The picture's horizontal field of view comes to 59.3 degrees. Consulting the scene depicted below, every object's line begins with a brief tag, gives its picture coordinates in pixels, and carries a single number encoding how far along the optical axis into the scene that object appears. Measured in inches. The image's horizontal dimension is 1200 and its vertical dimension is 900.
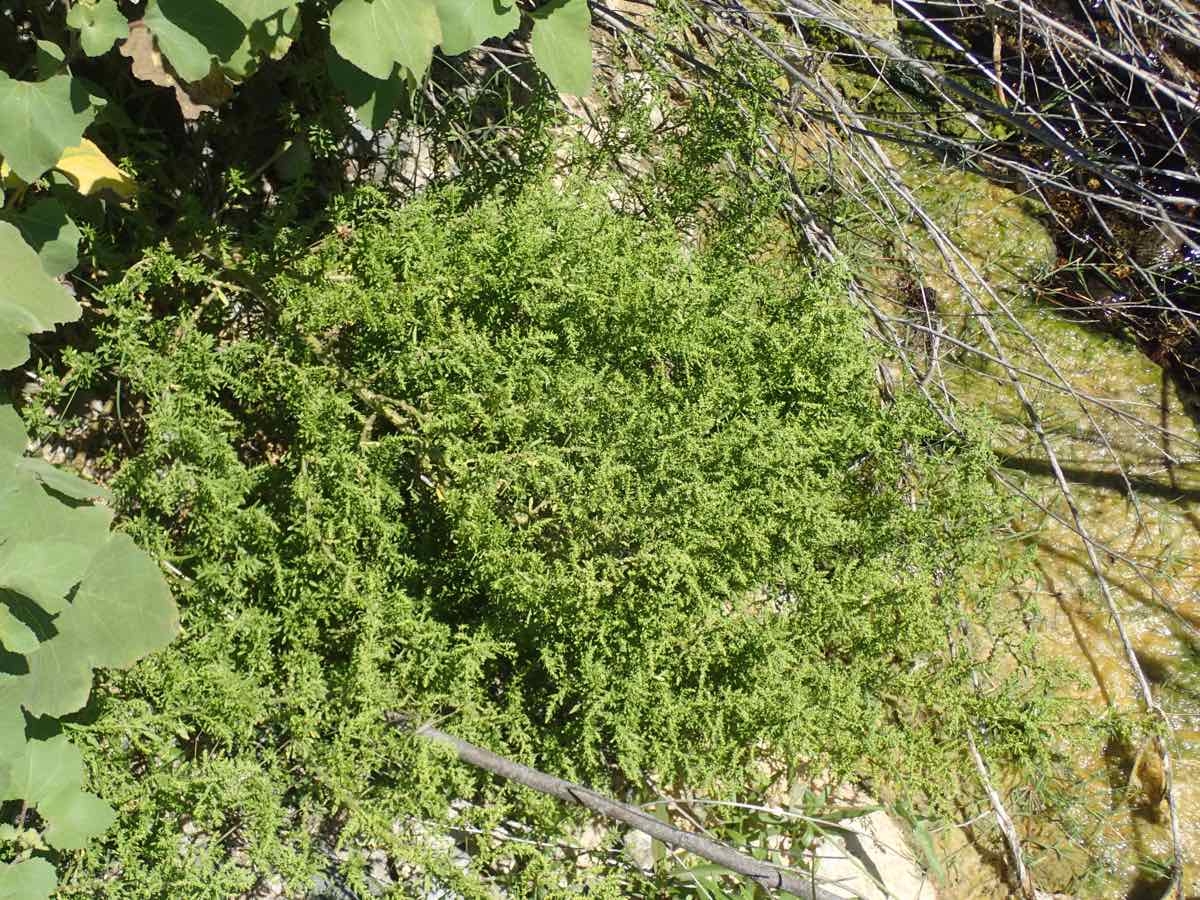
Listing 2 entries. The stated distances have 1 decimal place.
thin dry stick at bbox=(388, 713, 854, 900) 91.1
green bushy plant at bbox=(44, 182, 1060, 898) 87.3
